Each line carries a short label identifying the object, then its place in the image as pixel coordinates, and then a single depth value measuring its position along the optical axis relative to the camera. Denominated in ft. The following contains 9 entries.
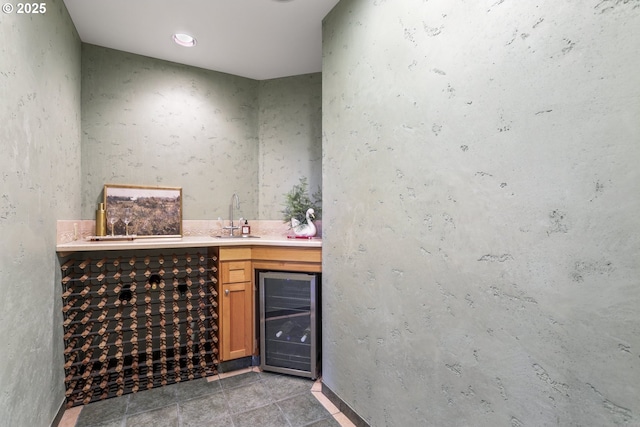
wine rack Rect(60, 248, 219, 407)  6.95
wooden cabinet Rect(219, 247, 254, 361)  8.09
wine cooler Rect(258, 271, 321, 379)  7.85
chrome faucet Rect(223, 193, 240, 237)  10.30
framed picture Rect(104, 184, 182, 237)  8.64
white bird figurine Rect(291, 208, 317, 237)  9.06
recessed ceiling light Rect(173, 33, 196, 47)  8.08
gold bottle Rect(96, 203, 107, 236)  8.33
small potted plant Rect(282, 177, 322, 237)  9.12
